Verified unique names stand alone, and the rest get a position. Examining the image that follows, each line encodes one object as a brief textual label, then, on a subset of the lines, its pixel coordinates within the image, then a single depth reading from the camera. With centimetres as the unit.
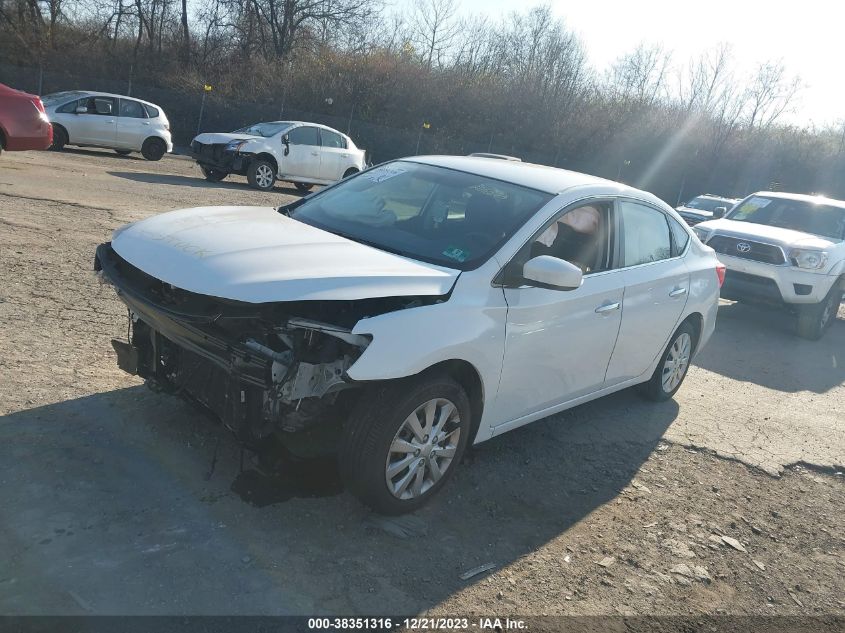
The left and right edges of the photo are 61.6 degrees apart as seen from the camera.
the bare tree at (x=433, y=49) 4293
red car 1216
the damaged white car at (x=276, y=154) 1625
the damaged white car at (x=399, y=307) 318
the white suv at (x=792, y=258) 918
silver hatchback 1778
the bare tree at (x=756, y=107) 4038
